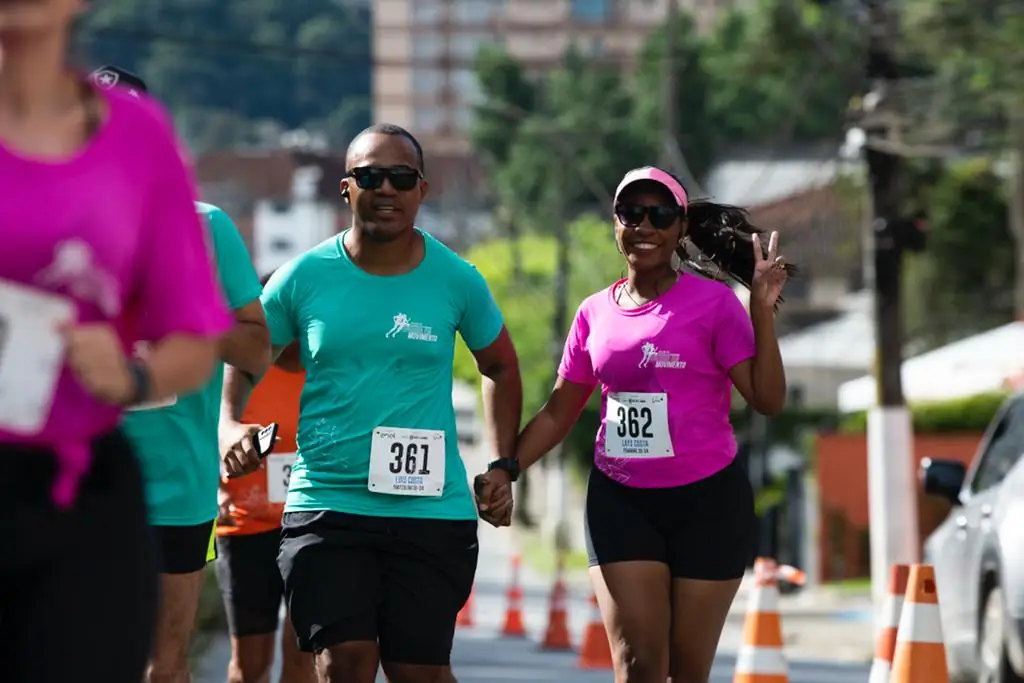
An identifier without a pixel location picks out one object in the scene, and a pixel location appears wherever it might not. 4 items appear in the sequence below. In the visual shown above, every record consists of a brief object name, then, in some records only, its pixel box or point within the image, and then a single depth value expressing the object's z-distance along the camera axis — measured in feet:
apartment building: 559.38
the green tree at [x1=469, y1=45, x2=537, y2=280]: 362.53
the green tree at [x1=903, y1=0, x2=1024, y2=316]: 86.74
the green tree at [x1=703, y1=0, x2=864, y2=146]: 324.39
